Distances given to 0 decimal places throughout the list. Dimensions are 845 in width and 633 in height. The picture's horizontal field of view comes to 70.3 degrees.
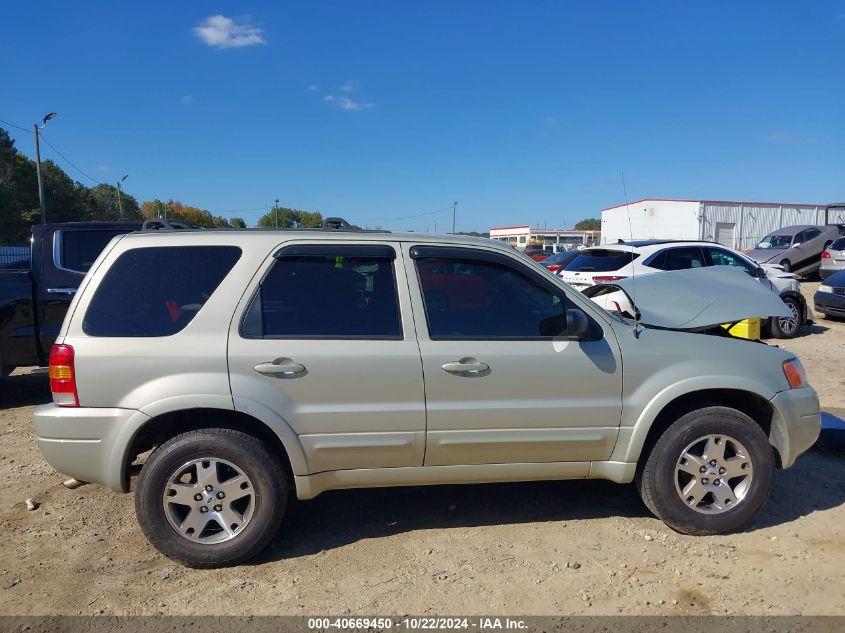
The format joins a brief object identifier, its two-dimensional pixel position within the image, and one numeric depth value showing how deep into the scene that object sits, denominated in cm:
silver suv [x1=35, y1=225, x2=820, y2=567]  326
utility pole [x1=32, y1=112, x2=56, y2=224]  2926
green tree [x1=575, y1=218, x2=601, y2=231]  9581
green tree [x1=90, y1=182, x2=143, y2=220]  7119
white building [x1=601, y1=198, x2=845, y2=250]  3550
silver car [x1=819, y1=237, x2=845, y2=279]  1786
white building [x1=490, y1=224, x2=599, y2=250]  7125
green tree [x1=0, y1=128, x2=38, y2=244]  4375
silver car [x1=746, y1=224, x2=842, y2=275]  2125
